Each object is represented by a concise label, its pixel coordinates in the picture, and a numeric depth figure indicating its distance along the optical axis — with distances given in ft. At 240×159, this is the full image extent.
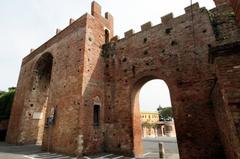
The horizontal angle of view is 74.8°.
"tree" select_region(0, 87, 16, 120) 56.75
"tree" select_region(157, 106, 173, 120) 176.76
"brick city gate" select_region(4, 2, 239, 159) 21.58
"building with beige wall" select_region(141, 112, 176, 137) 115.34
